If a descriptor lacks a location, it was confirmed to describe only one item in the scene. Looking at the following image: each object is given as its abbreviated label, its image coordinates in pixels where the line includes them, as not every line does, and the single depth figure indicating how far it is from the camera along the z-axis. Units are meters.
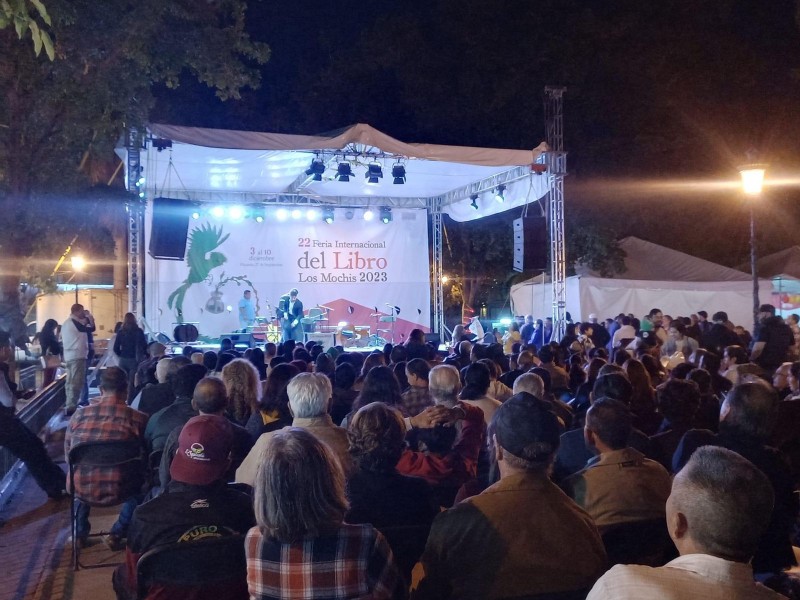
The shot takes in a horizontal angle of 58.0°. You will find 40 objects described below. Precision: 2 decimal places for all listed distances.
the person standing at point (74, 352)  10.30
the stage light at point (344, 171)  11.69
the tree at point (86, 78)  9.56
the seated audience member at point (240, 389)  5.03
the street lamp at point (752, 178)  9.02
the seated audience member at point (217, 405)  3.94
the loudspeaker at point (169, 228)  11.06
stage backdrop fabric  15.00
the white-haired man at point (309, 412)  3.75
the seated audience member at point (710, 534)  1.42
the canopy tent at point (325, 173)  10.38
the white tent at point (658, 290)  16.62
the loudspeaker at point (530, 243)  12.75
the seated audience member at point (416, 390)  5.09
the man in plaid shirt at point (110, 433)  4.48
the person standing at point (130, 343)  10.18
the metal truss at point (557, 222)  12.39
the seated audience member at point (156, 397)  5.66
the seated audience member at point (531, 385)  4.47
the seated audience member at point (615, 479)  2.82
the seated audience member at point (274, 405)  4.56
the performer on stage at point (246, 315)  15.20
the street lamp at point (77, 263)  18.75
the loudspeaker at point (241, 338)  14.52
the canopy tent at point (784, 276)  16.66
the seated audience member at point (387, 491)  2.72
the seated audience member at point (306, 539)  2.00
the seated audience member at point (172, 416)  4.56
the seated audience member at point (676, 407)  3.97
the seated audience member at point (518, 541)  2.15
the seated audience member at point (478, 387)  4.75
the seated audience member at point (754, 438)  3.07
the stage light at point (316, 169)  11.66
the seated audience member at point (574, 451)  3.69
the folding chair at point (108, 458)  4.42
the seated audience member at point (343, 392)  5.39
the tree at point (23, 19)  3.10
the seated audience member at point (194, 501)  2.55
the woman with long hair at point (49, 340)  13.26
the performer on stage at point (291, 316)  14.74
